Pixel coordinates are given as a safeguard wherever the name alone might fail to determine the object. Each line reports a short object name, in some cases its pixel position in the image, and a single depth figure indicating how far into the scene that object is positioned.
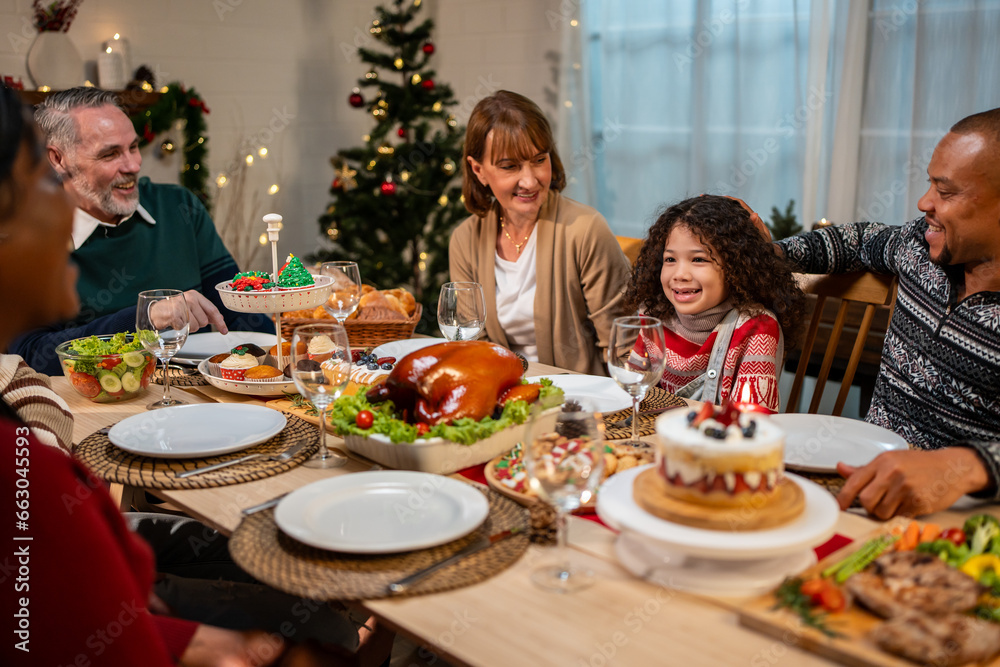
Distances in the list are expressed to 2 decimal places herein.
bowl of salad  1.76
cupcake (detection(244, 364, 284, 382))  1.78
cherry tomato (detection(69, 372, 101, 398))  1.76
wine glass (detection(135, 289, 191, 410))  1.63
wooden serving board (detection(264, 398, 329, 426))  1.65
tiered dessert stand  1.72
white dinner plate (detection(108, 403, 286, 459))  1.42
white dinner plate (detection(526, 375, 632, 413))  1.68
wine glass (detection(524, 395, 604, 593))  0.99
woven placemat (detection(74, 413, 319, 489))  1.32
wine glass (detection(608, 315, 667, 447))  1.40
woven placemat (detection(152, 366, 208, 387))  1.90
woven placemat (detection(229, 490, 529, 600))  0.99
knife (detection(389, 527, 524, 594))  0.99
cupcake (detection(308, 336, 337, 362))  1.33
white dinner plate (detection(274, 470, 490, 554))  1.08
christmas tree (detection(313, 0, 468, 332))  4.31
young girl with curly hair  2.01
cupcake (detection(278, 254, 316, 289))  1.79
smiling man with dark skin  1.65
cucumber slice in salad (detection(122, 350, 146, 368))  1.78
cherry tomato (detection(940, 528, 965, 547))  1.04
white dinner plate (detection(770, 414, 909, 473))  1.36
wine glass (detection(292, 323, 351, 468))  1.33
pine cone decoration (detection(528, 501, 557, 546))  1.12
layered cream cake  0.97
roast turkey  1.39
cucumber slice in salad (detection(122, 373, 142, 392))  1.78
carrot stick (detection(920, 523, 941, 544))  1.04
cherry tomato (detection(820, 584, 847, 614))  0.92
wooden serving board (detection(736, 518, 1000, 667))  0.84
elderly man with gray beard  2.35
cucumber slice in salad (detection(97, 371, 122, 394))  1.76
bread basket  2.22
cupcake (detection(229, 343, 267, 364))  1.83
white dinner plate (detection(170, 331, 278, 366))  2.04
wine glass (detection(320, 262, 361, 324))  1.92
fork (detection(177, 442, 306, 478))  1.36
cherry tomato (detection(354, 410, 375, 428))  1.36
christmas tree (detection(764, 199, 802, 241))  3.75
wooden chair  2.03
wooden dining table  0.88
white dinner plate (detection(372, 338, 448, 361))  2.02
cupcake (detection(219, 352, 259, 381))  1.79
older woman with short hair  2.52
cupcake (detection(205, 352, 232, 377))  1.86
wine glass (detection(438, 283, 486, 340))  1.81
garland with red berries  4.22
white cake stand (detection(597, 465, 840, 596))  0.93
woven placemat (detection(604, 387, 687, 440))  1.54
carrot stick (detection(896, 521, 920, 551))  1.03
